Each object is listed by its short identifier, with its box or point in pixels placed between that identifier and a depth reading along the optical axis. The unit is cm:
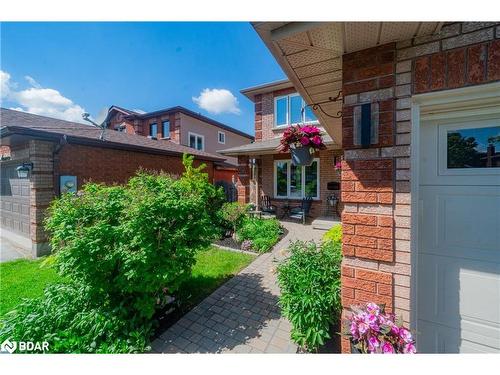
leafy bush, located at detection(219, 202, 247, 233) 751
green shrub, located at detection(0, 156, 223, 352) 253
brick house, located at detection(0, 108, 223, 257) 625
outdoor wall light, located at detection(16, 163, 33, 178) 611
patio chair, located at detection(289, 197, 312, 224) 888
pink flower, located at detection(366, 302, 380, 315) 170
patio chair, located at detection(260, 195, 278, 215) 1009
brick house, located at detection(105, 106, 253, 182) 1558
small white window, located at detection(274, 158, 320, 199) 970
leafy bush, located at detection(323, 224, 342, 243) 357
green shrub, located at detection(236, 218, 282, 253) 629
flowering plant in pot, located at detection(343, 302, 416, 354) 157
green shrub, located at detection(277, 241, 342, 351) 233
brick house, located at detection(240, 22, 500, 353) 165
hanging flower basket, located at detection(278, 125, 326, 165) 300
